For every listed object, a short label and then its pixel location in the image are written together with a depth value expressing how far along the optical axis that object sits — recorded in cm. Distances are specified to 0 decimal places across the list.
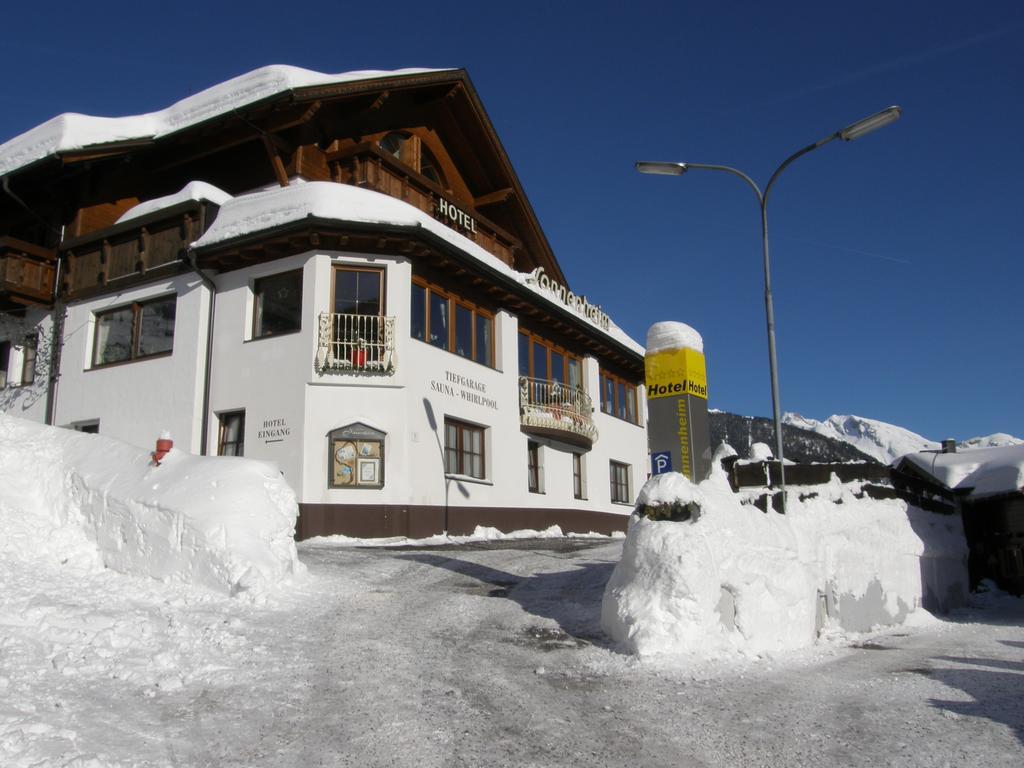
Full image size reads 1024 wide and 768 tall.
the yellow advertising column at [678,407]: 1161
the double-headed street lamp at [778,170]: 1177
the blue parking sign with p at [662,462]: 1170
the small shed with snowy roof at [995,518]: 1777
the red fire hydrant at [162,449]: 1119
